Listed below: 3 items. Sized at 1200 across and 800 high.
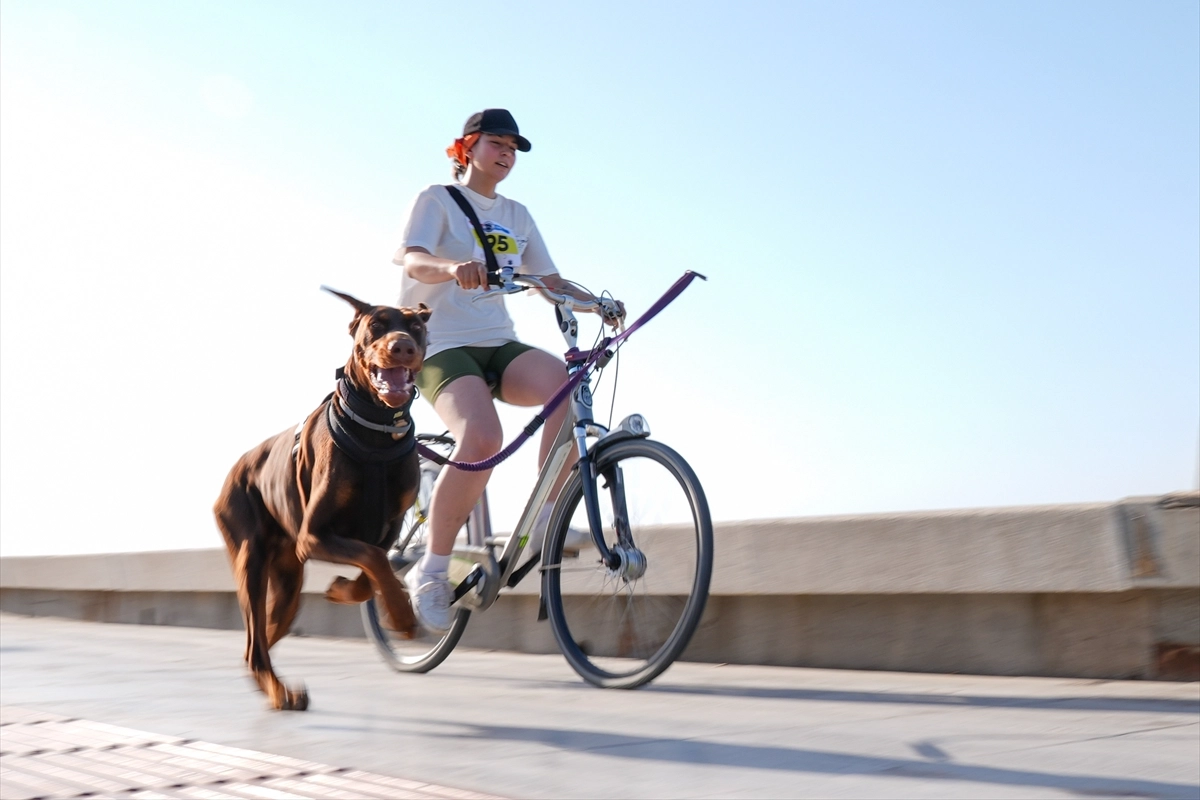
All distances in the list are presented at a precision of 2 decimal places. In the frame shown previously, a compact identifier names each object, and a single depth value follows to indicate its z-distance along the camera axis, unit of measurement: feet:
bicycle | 13.19
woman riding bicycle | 14.67
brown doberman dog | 12.49
